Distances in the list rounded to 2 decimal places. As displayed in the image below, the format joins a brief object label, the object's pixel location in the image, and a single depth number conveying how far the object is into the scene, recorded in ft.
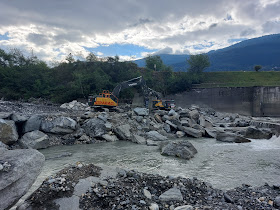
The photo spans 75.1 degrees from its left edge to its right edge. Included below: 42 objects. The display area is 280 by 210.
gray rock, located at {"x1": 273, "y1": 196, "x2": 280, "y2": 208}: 14.12
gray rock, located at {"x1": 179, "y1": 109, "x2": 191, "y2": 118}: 63.36
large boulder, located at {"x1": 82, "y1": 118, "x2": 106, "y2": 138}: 41.86
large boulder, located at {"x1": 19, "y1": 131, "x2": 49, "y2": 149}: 33.42
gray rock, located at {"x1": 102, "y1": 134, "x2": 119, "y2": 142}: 41.70
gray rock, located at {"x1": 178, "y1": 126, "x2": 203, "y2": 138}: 49.40
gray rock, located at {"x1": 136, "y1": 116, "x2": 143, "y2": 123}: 52.21
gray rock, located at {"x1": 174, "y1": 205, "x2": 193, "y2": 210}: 12.61
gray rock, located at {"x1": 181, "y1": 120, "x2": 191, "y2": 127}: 55.88
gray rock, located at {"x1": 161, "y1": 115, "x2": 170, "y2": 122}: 58.97
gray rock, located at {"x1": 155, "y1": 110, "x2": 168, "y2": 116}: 63.04
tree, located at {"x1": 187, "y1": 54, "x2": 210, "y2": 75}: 138.82
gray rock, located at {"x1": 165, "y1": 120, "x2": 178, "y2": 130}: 53.01
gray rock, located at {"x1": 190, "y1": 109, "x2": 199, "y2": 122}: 64.94
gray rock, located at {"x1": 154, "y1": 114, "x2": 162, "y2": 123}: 57.62
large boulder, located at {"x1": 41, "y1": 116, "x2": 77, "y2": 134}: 38.96
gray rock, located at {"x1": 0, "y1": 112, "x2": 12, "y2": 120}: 34.58
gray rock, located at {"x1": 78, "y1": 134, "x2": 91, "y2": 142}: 39.75
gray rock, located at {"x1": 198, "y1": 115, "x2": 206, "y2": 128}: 61.26
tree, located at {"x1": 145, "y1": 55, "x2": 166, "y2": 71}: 153.22
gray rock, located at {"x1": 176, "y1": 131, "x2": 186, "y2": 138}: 49.14
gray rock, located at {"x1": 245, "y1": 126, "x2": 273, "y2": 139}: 46.88
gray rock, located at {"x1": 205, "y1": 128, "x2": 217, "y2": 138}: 49.24
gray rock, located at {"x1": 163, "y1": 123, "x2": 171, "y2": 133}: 51.91
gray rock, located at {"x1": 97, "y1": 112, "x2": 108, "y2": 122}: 46.03
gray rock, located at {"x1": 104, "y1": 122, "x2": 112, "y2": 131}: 44.01
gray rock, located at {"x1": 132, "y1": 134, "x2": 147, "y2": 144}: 40.43
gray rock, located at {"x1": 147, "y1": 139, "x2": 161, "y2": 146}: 38.69
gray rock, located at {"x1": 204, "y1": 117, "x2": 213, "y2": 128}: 61.20
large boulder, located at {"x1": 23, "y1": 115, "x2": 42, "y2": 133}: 36.29
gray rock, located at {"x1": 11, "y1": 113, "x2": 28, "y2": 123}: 35.57
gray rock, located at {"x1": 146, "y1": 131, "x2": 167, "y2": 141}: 43.24
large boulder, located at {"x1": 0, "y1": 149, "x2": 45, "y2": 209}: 11.14
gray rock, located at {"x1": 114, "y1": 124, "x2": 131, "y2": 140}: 43.08
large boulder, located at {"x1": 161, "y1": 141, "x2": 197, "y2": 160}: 29.99
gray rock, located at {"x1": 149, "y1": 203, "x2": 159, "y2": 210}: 12.89
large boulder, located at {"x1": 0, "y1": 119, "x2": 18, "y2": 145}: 31.73
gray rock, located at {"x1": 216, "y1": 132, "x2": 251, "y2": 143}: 42.75
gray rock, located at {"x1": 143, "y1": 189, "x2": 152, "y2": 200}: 14.50
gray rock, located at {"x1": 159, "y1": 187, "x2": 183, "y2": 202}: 14.40
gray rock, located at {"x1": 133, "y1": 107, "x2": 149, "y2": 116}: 57.06
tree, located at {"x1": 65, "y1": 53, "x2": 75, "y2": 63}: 124.31
